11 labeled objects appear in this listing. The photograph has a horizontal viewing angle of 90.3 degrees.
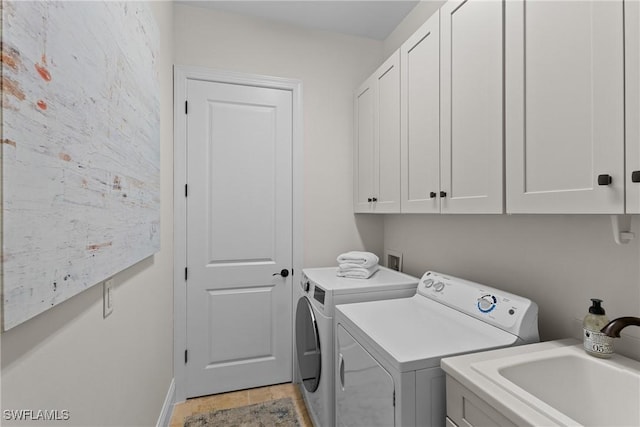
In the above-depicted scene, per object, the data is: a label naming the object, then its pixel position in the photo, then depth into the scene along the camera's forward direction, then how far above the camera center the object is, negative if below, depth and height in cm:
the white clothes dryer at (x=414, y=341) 104 -47
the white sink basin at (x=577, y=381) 90 -51
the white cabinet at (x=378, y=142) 193 +49
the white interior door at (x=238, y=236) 227 -17
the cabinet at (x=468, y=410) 84 -56
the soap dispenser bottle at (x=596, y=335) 98 -38
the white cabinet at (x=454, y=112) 121 +46
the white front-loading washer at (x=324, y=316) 169 -60
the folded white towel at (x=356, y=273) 202 -38
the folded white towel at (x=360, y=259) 207 -30
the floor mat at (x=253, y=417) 197 -130
